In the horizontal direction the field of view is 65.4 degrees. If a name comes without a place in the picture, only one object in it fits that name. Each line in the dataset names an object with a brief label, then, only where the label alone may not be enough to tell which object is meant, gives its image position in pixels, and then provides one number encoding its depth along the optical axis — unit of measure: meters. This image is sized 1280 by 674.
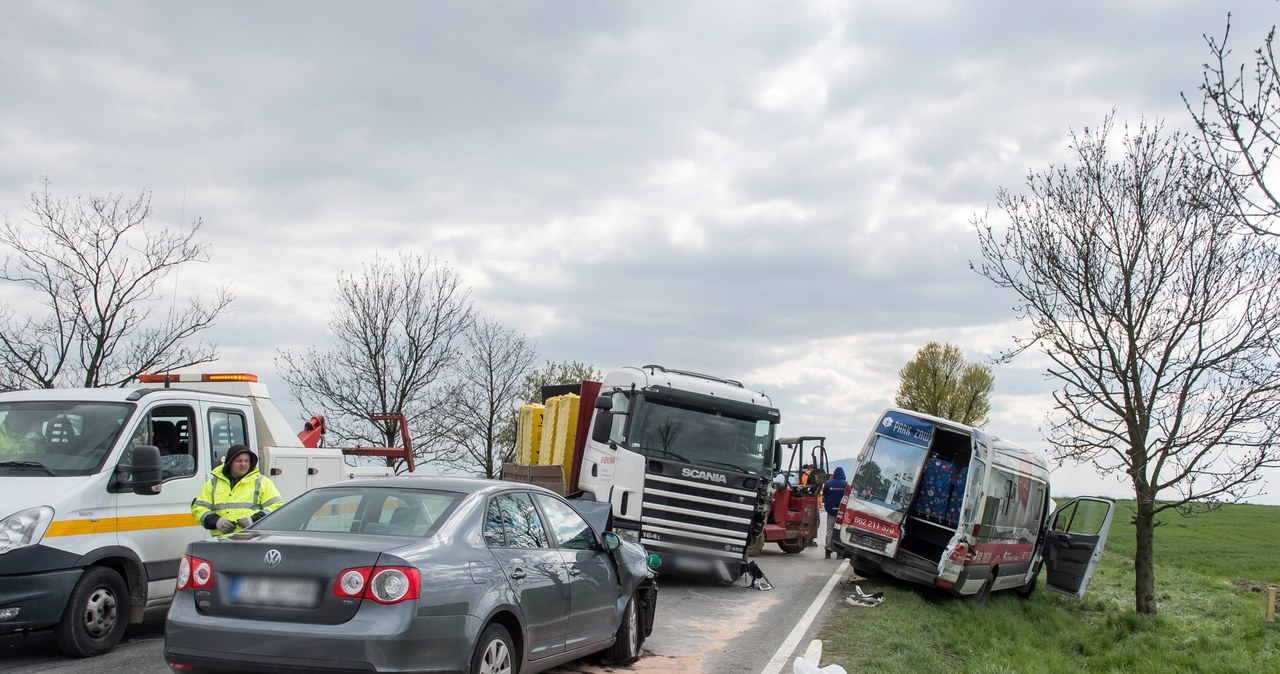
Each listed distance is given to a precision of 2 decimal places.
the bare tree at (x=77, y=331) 22.61
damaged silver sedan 5.22
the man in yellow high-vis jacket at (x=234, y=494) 8.15
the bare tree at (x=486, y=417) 35.19
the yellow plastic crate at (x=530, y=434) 17.47
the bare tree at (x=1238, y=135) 7.31
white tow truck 7.13
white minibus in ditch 14.16
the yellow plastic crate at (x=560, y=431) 15.65
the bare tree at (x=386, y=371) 33.00
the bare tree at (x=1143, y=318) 14.77
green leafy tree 68.62
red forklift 20.36
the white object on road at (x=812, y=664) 5.89
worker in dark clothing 23.09
